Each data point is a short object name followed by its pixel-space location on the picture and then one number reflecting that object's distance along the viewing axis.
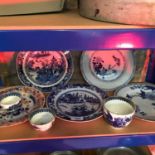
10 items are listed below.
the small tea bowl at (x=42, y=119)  0.74
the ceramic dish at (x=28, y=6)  0.63
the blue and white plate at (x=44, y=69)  0.95
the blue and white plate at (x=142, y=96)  0.85
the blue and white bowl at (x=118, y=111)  0.74
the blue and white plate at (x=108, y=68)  0.98
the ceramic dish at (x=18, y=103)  0.81
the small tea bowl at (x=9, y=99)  0.85
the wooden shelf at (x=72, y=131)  0.73
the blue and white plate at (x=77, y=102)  0.82
